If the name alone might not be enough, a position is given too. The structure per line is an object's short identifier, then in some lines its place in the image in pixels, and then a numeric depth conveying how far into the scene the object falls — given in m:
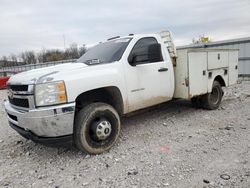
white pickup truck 3.09
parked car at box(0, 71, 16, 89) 15.37
